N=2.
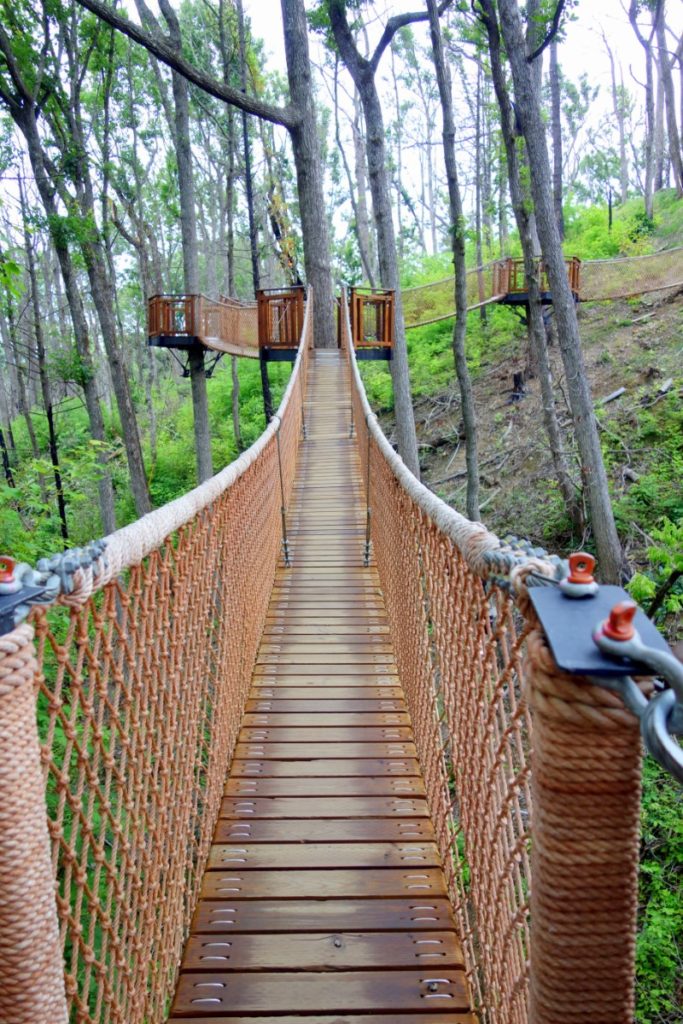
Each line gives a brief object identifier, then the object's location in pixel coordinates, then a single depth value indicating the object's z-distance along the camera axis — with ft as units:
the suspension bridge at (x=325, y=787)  2.51
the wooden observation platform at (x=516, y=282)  41.60
